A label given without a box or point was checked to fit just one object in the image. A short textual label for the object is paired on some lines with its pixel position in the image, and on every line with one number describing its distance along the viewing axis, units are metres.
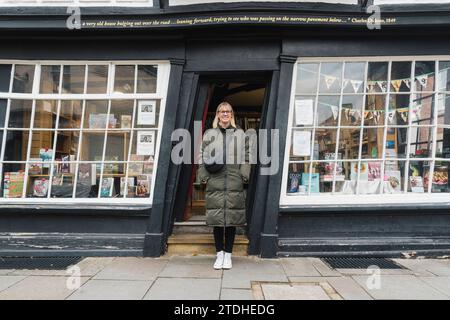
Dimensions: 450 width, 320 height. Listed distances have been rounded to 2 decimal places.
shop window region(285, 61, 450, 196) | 5.25
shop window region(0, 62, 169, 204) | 5.39
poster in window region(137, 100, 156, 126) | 5.38
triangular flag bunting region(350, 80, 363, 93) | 5.27
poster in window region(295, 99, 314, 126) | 5.27
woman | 4.50
